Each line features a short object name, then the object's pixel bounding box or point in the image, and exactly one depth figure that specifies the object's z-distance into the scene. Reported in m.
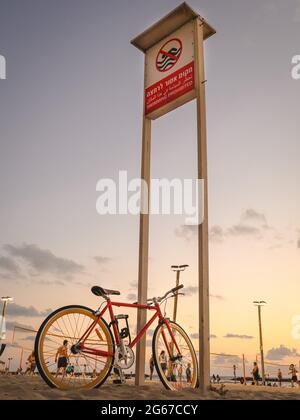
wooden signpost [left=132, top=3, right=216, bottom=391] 5.66
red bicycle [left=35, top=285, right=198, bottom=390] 4.18
